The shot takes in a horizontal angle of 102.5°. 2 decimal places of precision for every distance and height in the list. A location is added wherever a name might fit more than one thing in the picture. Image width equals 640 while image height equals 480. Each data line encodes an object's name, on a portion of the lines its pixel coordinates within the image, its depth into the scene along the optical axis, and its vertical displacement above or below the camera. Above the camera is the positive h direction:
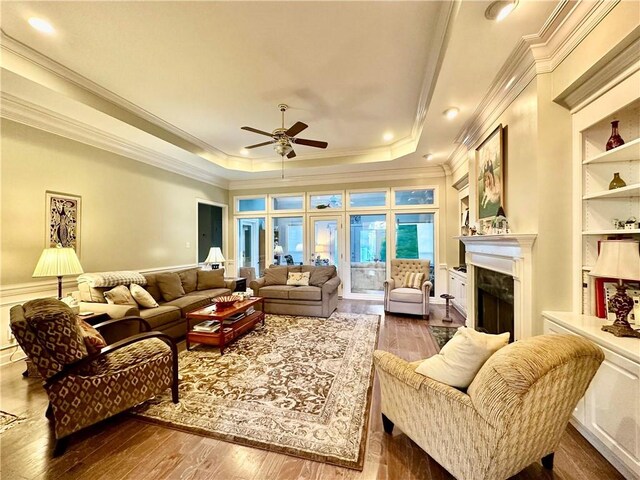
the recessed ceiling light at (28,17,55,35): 2.17 +1.89
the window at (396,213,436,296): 5.84 +0.10
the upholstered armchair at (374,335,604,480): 1.17 -0.84
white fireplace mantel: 2.22 -0.24
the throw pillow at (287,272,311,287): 5.24 -0.77
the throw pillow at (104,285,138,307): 3.25 -0.69
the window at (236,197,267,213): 6.99 +1.03
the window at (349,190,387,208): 6.11 +1.02
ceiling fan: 3.18 +1.37
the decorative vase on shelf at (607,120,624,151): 1.82 +0.73
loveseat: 4.75 -0.96
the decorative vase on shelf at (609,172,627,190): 1.85 +0.42
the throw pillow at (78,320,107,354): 1.89 -0.74
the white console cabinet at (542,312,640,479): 1.43 -1.00
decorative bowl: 3.54 -0.83
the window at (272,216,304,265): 6.73 +0.04
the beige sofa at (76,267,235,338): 3.11 -0.91
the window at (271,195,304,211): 6.66 +1.04
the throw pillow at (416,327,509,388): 1.44 -0.66
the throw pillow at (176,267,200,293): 4.68 -0.69
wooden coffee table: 3.18 -1.13
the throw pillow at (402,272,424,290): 5.02 -0.76
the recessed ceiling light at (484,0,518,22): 1.73 +1.60
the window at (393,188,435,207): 5.86 +1.02
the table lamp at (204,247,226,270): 5.56 -0.33
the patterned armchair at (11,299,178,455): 1.66 -0.95
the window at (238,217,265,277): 7.16 -0.08
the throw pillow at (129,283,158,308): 3.51 -0.74
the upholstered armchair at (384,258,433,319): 4.66 -0.95
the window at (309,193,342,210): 6.38 +1.03
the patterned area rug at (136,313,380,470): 1.84 -1.40
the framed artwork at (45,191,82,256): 3.31 +0.32
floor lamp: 2.88 -0.24
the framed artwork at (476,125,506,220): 2.79 +0.79
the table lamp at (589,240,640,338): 1.57 -0.19
